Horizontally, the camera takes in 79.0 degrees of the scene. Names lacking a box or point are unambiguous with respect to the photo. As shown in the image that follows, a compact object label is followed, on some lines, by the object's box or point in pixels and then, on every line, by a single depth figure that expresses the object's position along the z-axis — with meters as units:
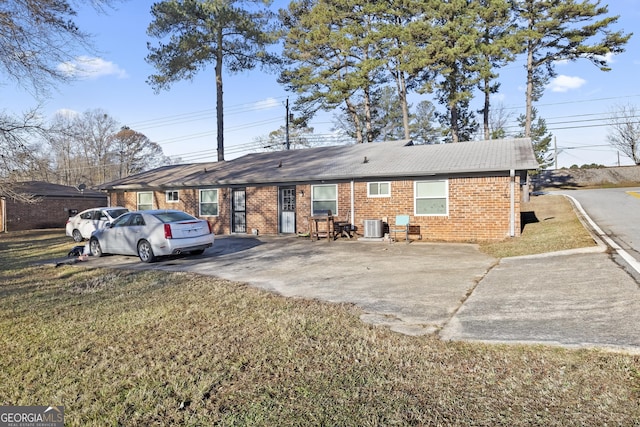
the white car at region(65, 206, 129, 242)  15.49
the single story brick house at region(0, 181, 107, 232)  24.30
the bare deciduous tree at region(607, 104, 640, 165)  46.78
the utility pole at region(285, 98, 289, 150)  29.43
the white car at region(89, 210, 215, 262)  9.72
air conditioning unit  13.48
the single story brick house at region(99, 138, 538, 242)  12.60
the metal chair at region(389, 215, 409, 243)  13.14
